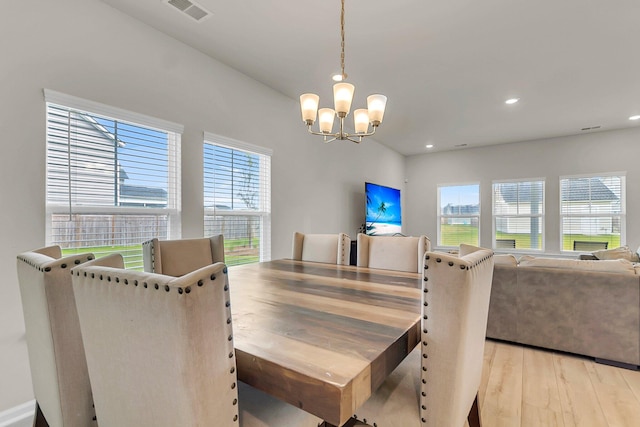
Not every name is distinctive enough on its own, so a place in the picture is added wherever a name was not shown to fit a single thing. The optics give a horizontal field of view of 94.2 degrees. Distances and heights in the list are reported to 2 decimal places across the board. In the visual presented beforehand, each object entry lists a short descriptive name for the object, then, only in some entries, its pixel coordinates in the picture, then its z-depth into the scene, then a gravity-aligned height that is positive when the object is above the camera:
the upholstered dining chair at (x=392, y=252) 2.03 -0.29
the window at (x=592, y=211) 5.13 +0.03
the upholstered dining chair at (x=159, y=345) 0.64 -0.31
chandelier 1.95 +0.71
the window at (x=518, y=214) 5.73 -0.04
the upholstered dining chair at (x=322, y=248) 2.33 -0.30
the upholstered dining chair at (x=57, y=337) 0.86 -0.38
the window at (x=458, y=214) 6.35 -0.05
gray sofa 2.23 -0.79
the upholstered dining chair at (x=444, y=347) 0.91 -0.43
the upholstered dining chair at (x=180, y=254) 1.80 -0.29
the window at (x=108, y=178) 1.92 +0.24
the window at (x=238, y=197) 2.85 +0.15
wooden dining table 0.71 -0.39
